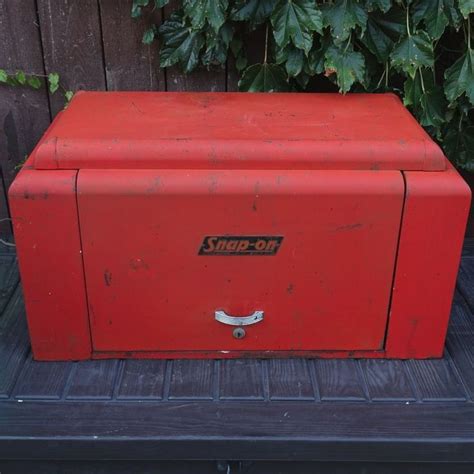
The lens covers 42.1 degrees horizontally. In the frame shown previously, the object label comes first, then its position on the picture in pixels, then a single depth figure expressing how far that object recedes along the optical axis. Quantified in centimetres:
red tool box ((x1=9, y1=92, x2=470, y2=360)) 116
